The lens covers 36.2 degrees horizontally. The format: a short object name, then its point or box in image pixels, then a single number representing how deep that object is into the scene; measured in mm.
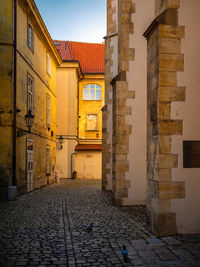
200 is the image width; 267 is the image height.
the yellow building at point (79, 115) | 27469
